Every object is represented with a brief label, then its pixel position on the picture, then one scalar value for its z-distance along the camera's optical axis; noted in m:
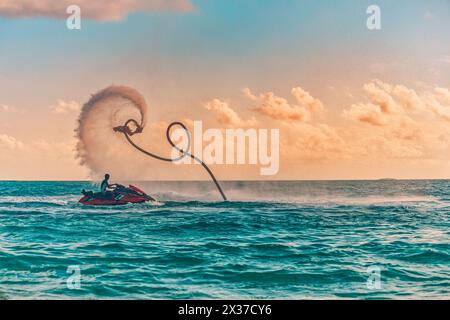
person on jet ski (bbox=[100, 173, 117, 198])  37.50
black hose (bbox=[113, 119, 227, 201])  33.49
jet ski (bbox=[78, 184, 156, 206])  37.75
